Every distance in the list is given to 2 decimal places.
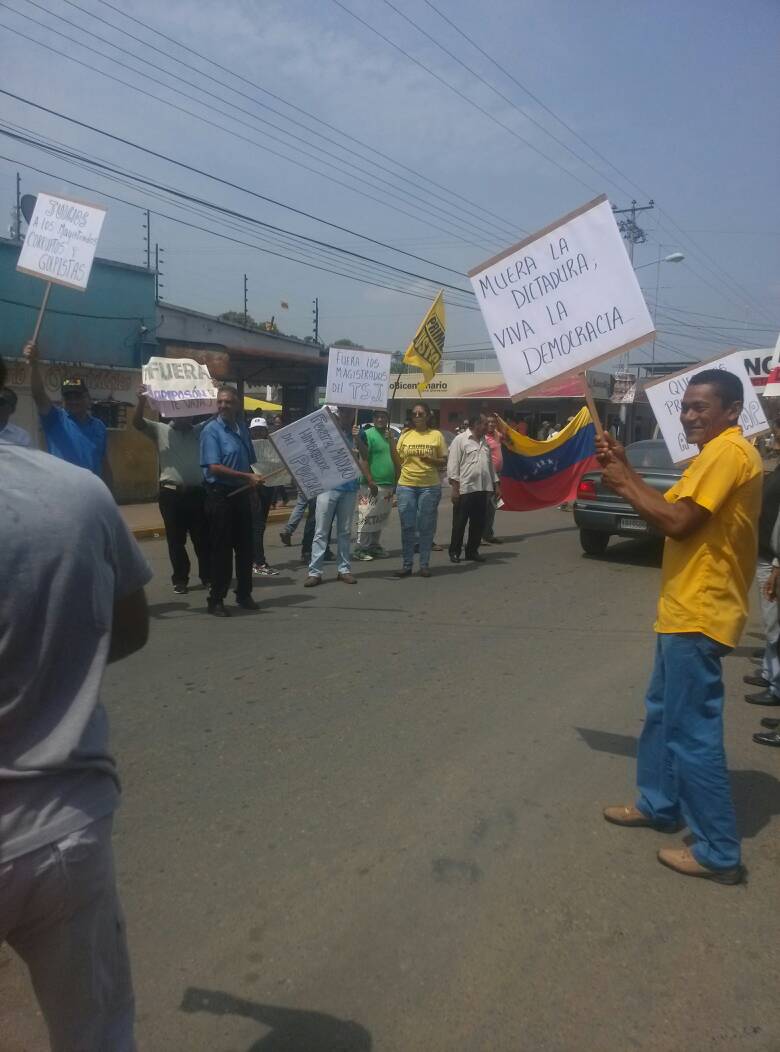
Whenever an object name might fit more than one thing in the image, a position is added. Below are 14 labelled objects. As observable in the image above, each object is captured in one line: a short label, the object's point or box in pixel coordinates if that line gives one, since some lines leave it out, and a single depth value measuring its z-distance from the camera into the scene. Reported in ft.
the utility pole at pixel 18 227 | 73.57
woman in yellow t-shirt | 30.55
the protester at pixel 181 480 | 25.89
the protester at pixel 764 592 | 17.72
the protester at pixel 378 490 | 34.76
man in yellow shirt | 10.33
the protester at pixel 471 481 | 34.32
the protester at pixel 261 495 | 31.12
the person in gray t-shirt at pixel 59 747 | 5.22
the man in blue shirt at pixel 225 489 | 24.43
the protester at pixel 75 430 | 20.47
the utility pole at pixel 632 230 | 125.08
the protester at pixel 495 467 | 40.14
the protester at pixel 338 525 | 28.45
